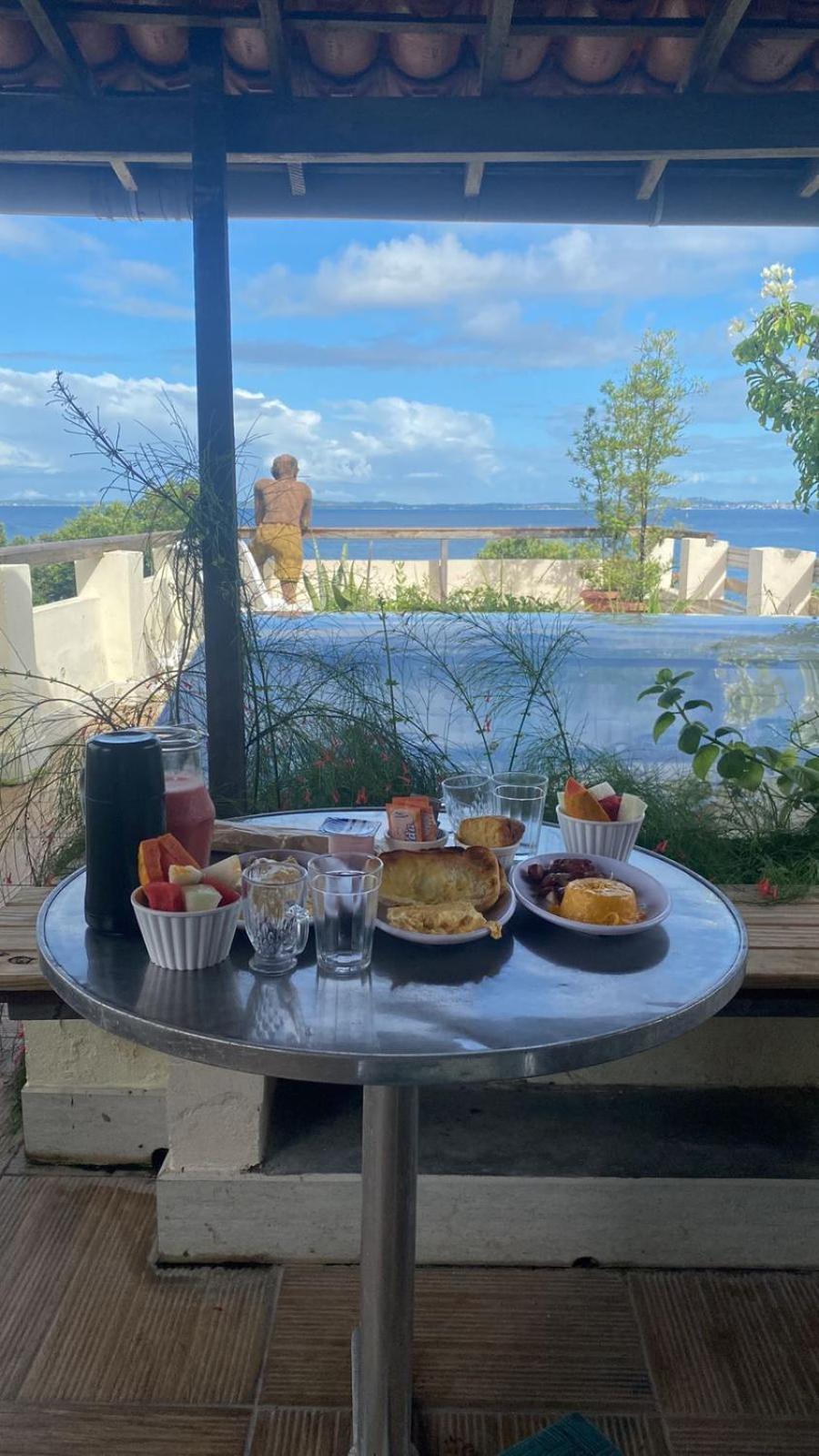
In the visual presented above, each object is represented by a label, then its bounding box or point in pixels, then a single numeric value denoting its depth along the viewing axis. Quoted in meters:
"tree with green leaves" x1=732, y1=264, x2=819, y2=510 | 4.22
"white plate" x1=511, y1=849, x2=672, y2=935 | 1.17
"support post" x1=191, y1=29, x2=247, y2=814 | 2.34
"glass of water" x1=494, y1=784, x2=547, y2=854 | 1.50
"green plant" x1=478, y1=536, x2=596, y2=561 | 6.05
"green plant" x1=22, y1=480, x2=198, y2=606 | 2.59
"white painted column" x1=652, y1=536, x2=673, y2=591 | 7.05
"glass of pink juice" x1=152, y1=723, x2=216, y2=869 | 1.26
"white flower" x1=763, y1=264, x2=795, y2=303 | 4.32
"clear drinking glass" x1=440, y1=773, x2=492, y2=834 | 1.51
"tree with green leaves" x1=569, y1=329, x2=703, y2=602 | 7.93
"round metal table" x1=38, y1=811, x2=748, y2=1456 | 0.91
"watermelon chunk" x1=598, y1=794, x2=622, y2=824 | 1.45
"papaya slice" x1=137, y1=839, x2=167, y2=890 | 1.11
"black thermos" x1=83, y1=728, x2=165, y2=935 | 1.16
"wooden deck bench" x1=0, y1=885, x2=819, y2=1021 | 1.74
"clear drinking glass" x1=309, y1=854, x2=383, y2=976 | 1.05
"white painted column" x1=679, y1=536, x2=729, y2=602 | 6.88
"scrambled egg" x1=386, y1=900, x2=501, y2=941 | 1.14
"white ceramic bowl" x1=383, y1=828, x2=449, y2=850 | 1.40
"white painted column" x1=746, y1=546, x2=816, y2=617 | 5.66
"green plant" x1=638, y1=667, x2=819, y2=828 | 2.26
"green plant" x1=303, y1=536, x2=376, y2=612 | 3.64
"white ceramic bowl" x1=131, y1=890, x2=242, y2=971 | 1.05
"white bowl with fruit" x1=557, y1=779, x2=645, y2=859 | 1.43
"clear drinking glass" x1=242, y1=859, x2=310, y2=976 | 1.06
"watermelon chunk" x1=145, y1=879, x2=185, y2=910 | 1.04
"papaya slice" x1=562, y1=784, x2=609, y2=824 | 1.43
